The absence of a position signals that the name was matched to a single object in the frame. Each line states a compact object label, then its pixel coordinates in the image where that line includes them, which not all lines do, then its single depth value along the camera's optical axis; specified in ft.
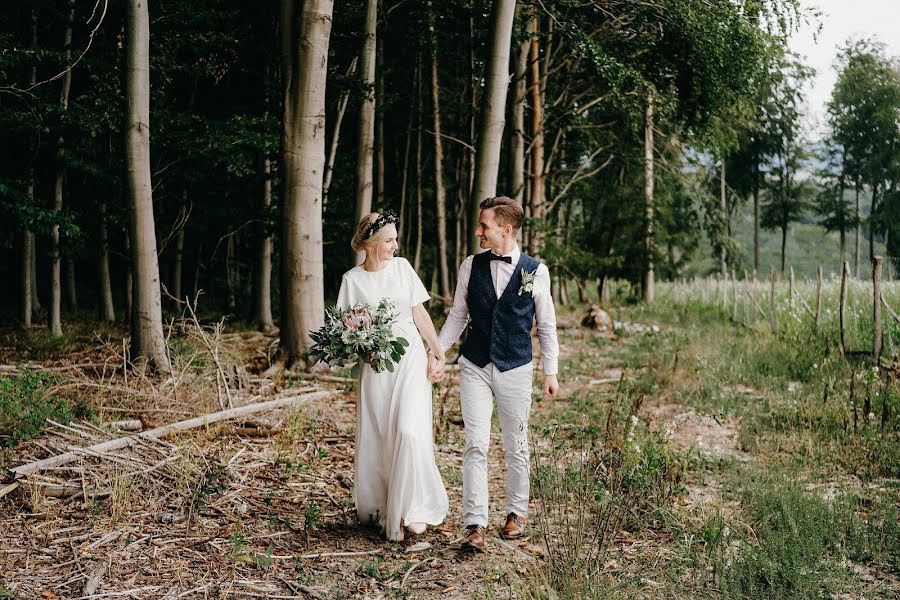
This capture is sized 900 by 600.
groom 17.52
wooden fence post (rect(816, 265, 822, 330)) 49.11
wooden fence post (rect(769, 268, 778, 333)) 59.88
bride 18.06
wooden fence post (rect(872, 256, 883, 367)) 38.07
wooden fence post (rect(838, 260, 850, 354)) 42.47
